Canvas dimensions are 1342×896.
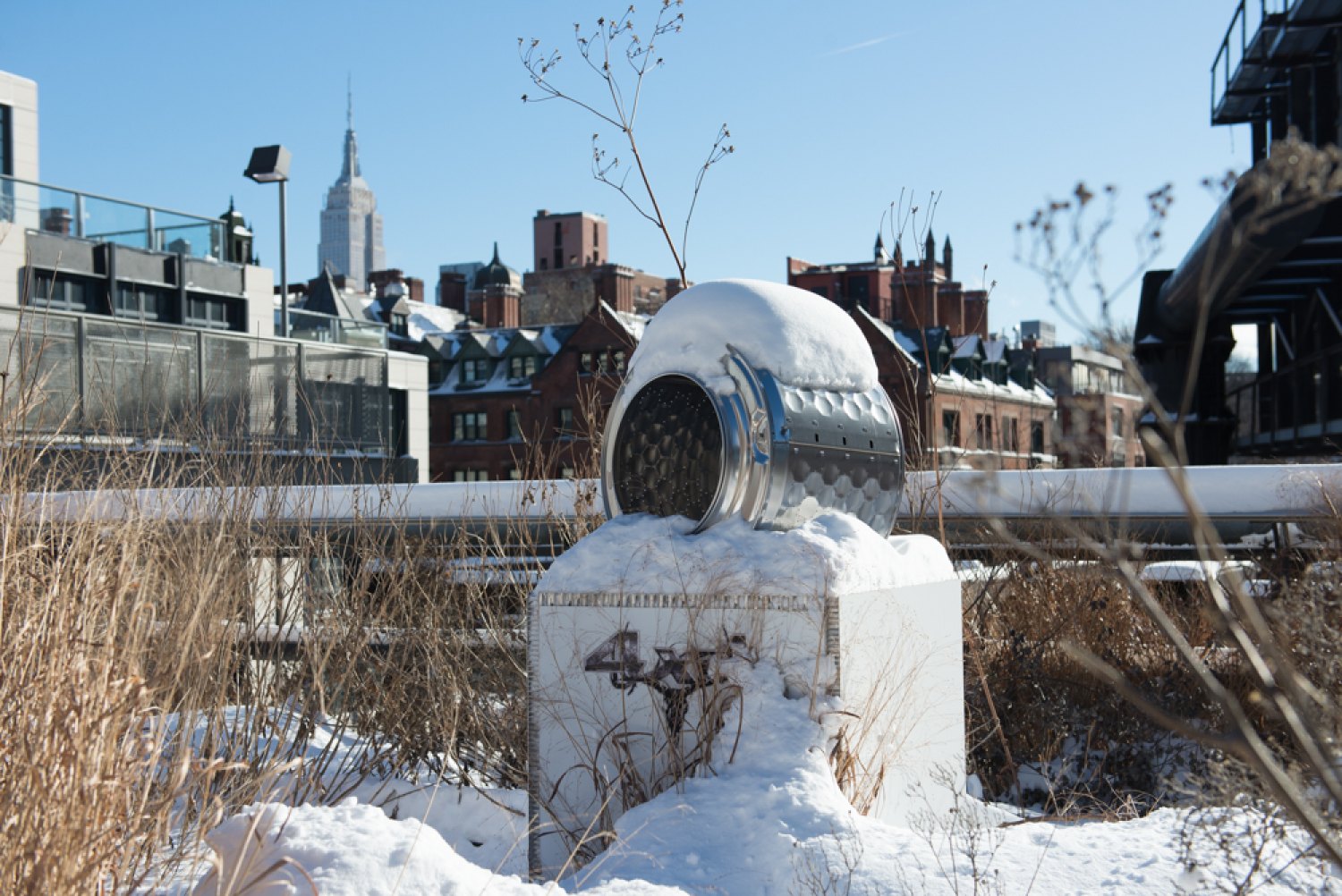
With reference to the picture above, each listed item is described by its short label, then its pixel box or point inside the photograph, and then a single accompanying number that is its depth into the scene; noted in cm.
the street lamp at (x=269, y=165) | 1988
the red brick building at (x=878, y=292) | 4884
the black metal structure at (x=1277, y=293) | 1312
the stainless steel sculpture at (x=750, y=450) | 423
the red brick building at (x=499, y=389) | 4562
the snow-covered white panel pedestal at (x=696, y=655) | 386
